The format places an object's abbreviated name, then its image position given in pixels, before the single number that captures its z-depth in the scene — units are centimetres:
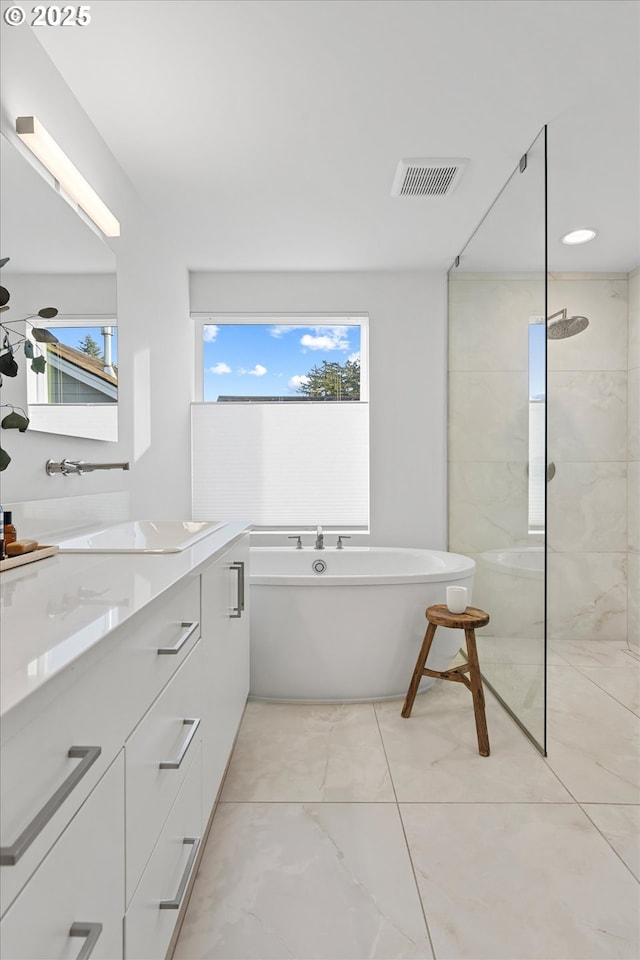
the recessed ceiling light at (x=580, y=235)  317
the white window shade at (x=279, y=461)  386
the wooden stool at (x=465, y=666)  225
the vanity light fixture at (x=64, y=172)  162
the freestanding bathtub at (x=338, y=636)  268
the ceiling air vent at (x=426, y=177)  243
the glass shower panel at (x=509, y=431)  232
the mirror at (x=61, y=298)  156
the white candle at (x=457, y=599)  248
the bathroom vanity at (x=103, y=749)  57
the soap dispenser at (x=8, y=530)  133
